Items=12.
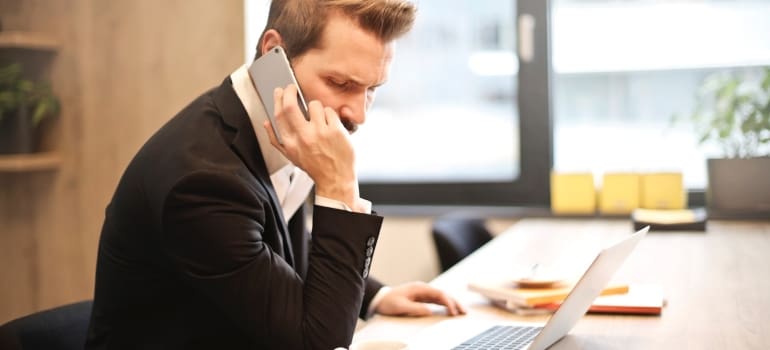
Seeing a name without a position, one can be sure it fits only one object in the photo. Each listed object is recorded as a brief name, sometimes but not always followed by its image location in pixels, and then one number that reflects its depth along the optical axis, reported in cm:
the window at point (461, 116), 350
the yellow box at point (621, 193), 320
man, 133
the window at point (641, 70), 334
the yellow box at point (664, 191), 314
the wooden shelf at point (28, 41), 347
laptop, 126
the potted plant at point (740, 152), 305
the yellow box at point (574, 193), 325
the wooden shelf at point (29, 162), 347
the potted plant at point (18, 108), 348
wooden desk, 140
